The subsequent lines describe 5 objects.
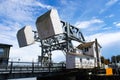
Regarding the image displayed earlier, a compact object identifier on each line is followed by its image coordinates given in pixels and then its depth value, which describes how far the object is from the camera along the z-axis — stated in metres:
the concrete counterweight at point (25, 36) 20.51
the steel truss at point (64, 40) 21.39
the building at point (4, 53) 17.93
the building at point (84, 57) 18.90
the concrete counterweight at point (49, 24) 16.20
